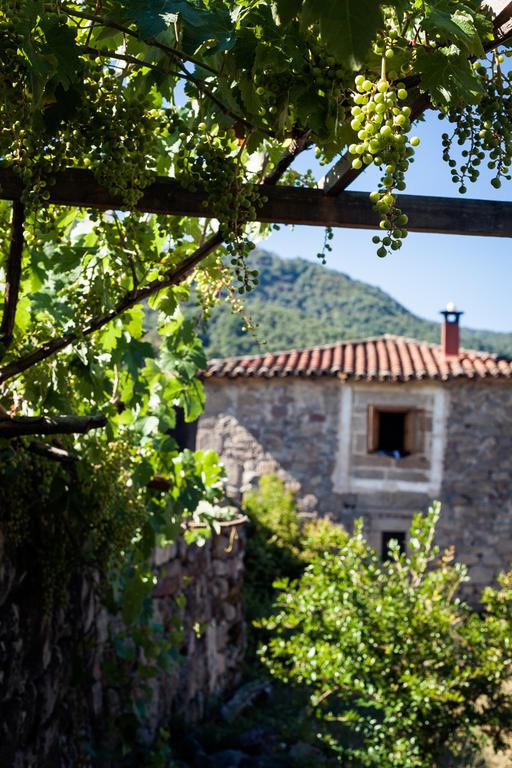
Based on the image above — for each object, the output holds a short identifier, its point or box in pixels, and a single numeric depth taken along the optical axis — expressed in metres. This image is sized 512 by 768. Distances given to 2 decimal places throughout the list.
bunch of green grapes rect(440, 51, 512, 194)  1.15
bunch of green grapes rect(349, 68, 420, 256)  0.98
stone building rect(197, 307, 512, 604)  9.51
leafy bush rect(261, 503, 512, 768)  3.51
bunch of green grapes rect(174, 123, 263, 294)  1.34
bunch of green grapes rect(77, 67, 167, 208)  1.37
